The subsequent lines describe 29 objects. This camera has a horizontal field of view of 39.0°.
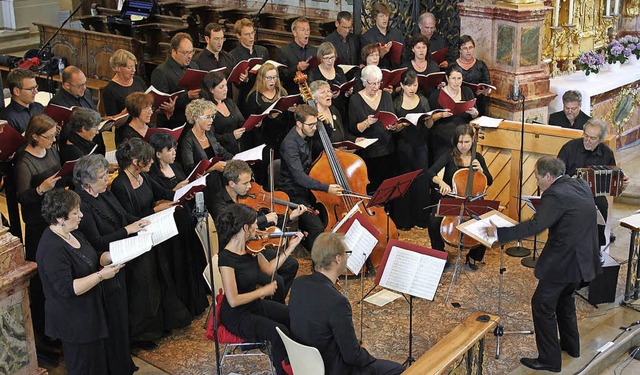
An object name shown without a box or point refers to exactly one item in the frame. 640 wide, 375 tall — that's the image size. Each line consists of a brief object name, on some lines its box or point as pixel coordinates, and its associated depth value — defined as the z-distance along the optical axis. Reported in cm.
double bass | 664
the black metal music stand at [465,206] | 621
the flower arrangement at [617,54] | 1012
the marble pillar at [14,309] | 510
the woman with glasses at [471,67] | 820
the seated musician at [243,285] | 511
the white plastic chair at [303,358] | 444
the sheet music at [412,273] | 528
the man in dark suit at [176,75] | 729
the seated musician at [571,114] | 762
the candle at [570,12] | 1004
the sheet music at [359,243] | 550
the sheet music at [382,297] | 657
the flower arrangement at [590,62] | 983
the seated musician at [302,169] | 670
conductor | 551
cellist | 686
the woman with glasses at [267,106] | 722
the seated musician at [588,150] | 674
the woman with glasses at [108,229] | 523
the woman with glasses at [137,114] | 626
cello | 671
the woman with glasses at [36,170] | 552
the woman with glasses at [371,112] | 739
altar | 938
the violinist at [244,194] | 573
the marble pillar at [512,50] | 859
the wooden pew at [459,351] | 460
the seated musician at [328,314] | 457
